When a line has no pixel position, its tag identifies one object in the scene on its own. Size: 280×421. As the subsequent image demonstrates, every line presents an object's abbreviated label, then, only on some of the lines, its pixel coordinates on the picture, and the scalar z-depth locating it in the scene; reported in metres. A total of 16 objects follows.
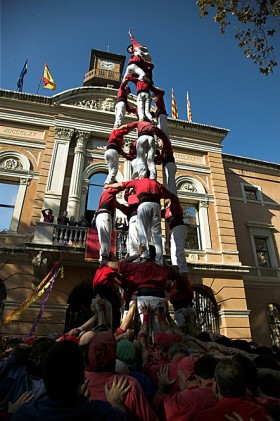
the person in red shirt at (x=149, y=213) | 5.66
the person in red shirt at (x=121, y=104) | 7.98
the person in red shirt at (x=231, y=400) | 1.67
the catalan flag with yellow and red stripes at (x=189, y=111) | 18.88
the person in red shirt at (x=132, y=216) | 6.30
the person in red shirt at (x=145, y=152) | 6.86
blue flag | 17.67
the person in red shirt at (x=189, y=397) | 1.94
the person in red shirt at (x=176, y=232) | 6.69
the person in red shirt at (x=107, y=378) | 1.81
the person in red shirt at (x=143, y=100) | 7.94
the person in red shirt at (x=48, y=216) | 11.96
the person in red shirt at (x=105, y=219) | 5.89
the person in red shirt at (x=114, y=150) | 6.98
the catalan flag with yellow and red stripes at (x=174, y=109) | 18.69
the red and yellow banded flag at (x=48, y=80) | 16.89
